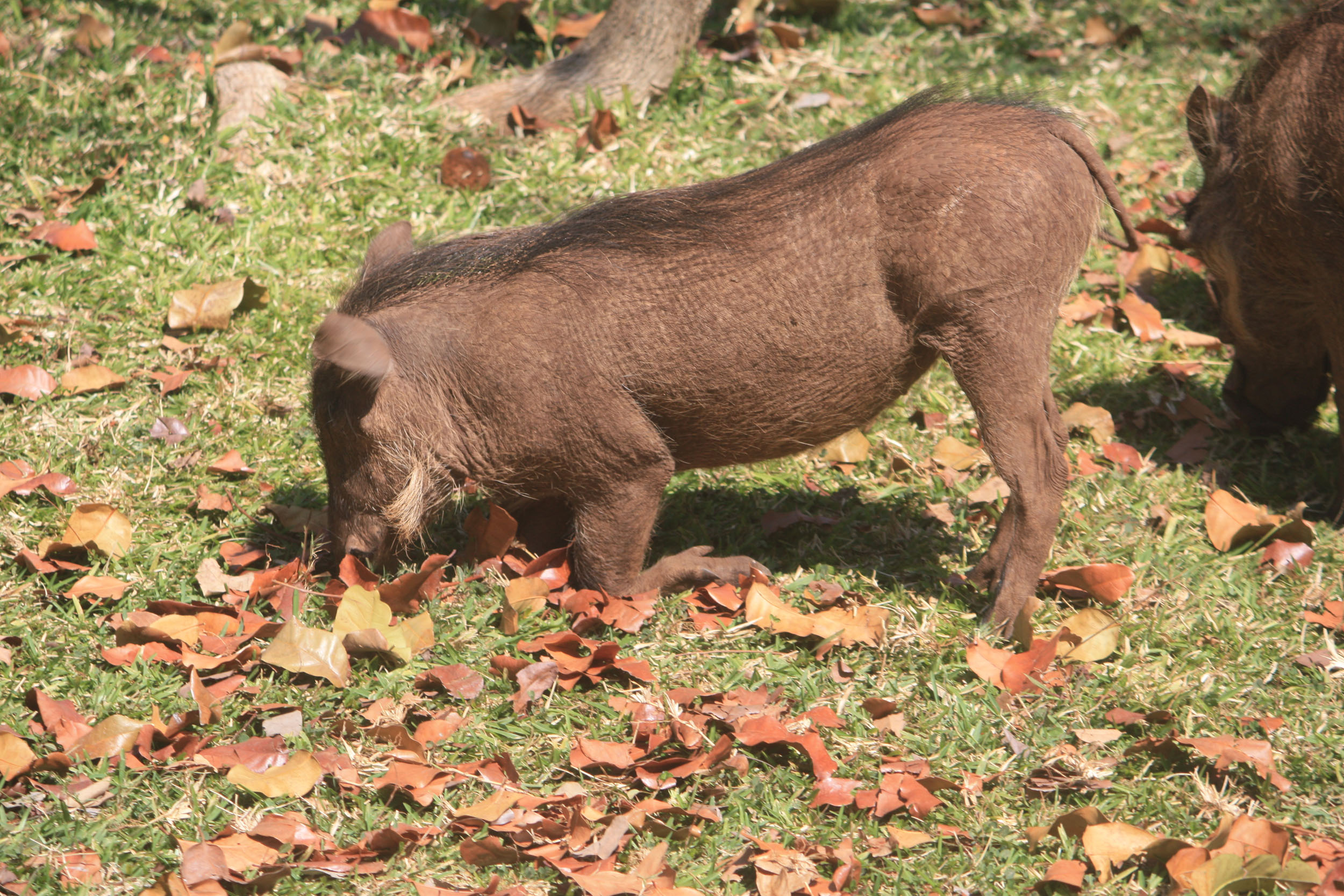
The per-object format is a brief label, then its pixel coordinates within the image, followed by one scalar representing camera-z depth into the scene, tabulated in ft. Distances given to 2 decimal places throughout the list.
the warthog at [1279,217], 25.95
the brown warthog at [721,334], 21.86
